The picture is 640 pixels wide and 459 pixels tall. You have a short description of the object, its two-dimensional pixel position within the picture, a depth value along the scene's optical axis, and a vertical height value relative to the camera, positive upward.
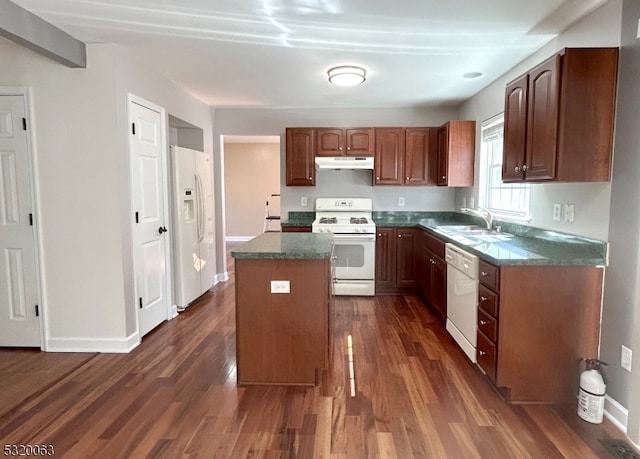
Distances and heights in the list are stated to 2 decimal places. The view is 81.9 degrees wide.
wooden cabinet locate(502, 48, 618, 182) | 2.14 +0.49
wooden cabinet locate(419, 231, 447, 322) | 3.63 -0.84
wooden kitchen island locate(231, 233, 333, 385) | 2.49 -0.82
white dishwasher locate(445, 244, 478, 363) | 2.76 -0.83
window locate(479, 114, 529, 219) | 3.48 +0.10
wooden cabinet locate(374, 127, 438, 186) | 4.85 +0.52
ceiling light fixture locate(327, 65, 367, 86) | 3.38 +1.12
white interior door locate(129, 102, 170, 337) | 3.22 -0.19
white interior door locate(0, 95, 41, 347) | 2.93 -0.32
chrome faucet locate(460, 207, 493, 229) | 3.78 -0.21
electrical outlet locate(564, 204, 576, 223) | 2.54 -0.12
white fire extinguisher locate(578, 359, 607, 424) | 2.10 -1.13
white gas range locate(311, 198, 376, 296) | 4.57 -0.74
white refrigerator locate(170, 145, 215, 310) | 4.05 -0.32
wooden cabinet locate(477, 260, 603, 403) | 2.26 -0.82
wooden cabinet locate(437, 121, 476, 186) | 4.39 +0.52
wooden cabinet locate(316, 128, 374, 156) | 4.87 +0.72
